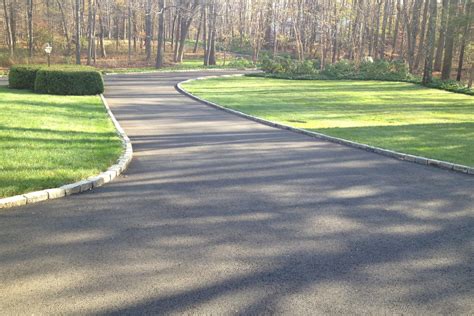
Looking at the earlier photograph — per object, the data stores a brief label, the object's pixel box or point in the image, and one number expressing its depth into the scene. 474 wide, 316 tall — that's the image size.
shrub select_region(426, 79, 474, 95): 25.22
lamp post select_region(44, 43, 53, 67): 23.67
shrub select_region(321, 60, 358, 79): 33.72
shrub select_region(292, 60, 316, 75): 34.25
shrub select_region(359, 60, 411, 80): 32.62
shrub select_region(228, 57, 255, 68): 45.21
